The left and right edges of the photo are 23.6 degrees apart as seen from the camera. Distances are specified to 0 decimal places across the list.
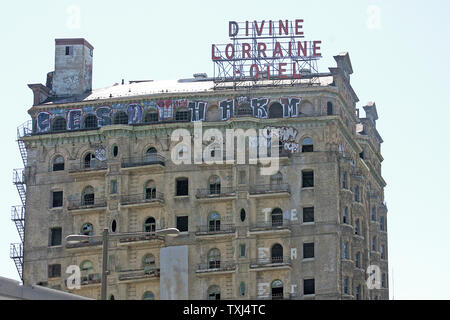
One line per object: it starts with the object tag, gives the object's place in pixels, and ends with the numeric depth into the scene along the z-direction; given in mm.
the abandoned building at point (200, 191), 108000
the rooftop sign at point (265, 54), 113062
